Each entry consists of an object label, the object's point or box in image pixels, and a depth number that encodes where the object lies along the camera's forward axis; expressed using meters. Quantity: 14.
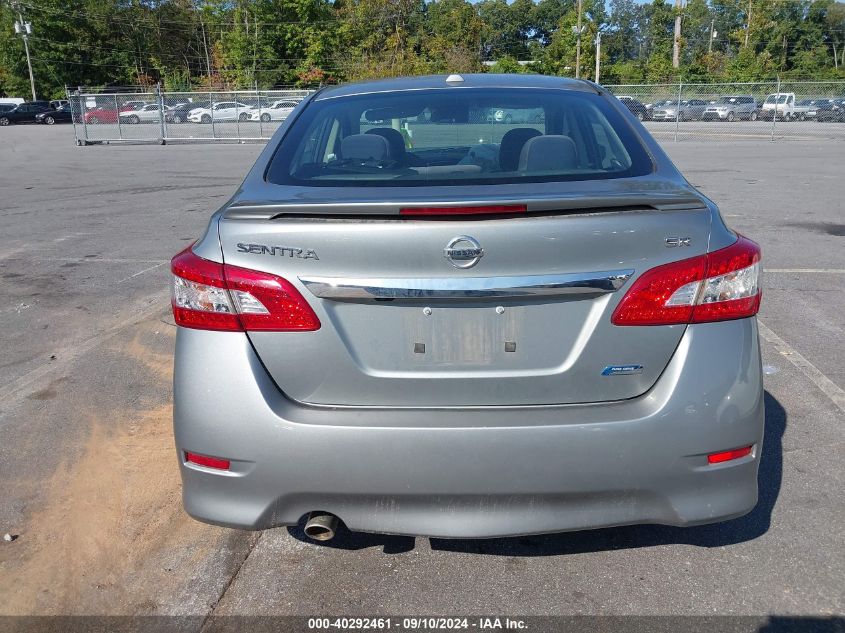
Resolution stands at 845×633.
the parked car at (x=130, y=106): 30.09
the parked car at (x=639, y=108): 29.12
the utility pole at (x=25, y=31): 61.06
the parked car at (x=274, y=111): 31.68
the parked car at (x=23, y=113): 51.91
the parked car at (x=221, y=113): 31.16
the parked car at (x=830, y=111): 34.97
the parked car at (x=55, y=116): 52.50
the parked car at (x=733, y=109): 34.12
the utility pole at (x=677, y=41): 62.25
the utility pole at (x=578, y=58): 55.82
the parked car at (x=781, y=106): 33.31
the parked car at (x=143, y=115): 30.22
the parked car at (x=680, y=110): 33.72
